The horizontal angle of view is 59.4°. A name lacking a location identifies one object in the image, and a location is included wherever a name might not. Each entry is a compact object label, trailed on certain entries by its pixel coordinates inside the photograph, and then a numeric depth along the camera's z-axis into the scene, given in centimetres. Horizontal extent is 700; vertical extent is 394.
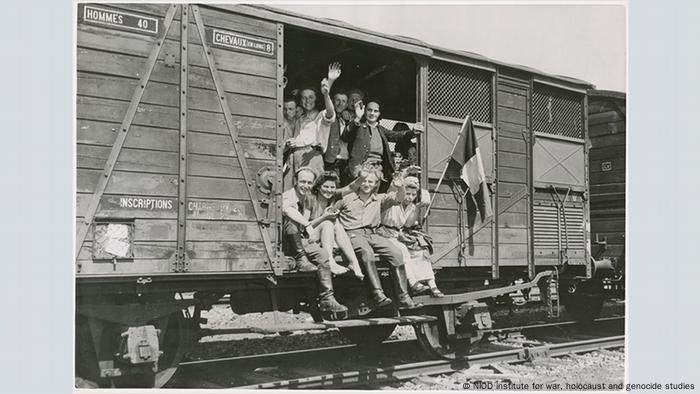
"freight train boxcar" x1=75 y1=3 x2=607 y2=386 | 525
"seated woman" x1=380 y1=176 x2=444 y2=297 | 694
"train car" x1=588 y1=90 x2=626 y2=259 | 1035
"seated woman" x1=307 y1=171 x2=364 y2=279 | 634
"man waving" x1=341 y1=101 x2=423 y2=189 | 725
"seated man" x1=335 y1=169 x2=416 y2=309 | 667
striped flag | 766
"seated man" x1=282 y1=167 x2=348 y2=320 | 612
